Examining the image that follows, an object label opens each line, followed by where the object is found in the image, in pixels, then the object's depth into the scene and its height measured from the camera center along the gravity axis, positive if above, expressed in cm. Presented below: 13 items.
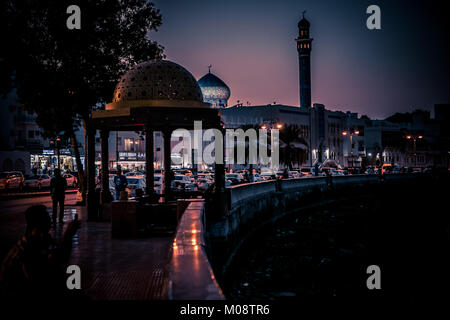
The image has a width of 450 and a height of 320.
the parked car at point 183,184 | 3569 -153
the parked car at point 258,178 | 4771 -158
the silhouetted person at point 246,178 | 3958 -127
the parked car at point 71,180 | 4430 -155
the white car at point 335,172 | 6768 -152
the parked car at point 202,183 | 3841 -170
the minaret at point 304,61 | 12744 +2671
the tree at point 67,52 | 2141 +522
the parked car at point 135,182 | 3375 -134
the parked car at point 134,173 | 5382 -108
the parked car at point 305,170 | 7434 -131
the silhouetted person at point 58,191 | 1556 -84
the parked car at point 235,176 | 4634 -136
